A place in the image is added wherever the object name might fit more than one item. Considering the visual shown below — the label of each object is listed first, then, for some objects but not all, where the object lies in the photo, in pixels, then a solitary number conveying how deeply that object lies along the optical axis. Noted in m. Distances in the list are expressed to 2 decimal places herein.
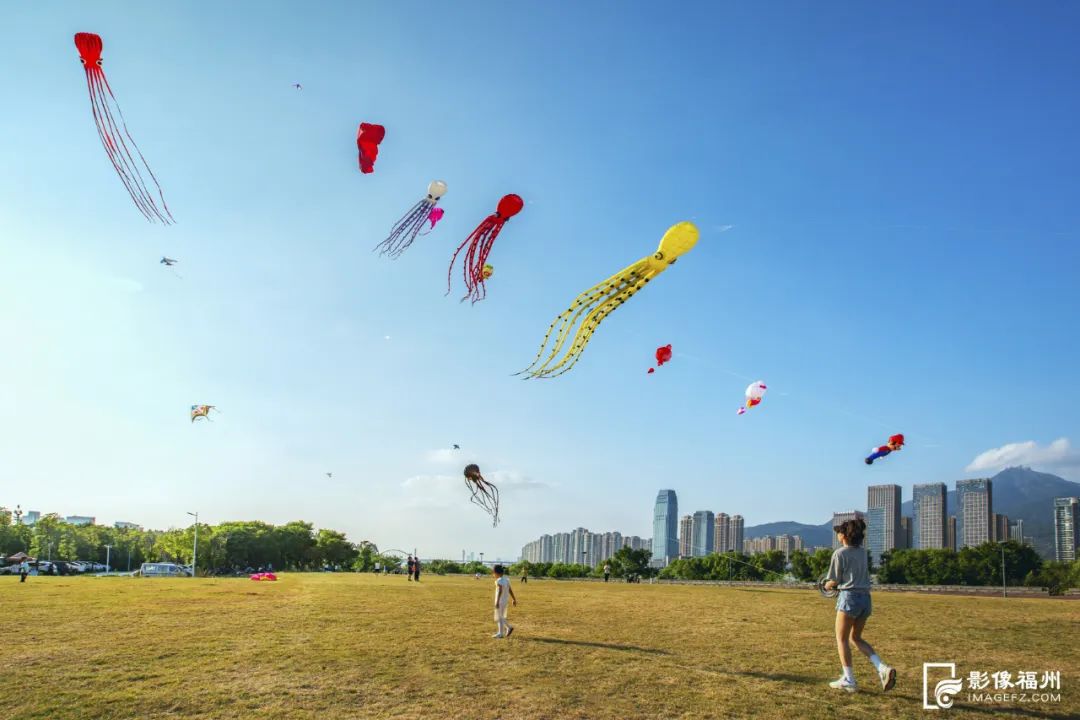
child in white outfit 12.73
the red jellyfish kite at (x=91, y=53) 10.41
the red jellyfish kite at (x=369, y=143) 14.52
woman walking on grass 7.93
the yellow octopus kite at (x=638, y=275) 13.27
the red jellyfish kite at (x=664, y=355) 23.45
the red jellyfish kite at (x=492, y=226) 14.88
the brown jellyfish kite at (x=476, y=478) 25.41
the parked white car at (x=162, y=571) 57.37
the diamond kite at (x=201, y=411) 39.42
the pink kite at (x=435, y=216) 15.29
